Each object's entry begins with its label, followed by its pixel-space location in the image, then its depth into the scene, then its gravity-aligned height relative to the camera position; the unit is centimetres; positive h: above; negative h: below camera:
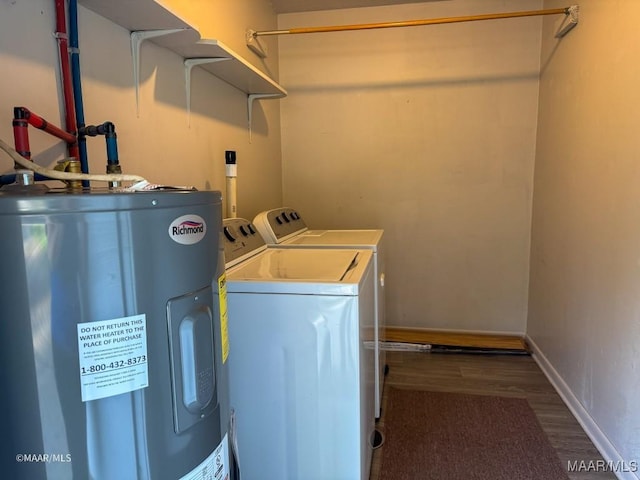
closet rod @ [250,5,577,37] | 225 +88
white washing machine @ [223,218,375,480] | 131 -60
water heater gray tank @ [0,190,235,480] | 62 -23
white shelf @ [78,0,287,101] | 124 +52
